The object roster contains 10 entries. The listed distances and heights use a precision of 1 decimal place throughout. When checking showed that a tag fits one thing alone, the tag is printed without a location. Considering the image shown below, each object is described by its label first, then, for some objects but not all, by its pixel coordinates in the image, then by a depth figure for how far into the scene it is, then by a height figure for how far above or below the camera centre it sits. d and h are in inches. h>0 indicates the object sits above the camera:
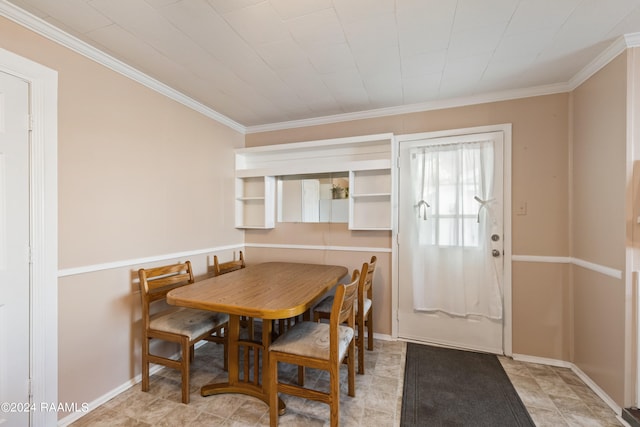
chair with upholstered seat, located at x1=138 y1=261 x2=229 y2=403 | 77.2 -33.3
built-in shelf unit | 116.3 +17.7
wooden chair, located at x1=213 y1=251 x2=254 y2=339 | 108.0 -23.3
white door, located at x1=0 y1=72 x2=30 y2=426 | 59.2 -9.3
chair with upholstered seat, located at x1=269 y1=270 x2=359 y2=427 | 62.1 -32.7
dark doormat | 70.3 -52.5
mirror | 123.0 +6.3
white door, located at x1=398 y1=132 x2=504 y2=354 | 102.8 -11.4
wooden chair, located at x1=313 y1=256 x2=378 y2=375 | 82.9 -34.2
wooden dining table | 62.8 -21.9
